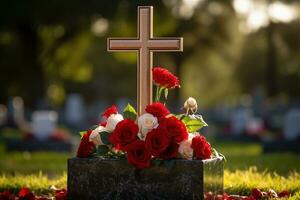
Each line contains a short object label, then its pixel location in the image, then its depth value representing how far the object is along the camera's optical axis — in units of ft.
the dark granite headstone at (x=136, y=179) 20.40
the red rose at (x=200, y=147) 20.95
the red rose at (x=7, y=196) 23.10
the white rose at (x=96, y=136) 21.62
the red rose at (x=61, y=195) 22.06
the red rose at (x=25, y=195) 22.60
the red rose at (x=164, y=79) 21.67
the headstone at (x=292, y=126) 71.61
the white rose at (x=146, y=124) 20.88
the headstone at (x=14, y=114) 110.43
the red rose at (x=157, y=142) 20.21
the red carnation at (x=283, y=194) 23.67
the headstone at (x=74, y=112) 122.11
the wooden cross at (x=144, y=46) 22.98
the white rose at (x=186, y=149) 20.86
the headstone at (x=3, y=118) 111.30
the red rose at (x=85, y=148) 21.76
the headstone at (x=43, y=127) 73.31
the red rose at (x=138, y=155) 20.22
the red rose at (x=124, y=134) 20.59
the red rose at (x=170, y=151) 20.77
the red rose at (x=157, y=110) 21.13
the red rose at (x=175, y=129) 20.56
